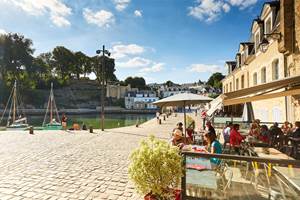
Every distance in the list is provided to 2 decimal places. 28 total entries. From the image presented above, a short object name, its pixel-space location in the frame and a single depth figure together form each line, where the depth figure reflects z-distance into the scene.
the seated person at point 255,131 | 9.60
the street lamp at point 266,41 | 10.23
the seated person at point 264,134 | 8.93
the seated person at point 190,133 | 10.07
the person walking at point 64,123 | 22.85
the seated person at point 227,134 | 8.75
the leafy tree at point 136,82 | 124.79
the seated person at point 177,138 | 8.18
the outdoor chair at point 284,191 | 3.34
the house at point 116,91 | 99.71
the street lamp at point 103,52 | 19.78
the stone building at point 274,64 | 6.16
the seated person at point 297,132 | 7.54
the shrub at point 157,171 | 3.73
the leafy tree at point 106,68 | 93.05
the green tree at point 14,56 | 68.38
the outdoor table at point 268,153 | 6.00
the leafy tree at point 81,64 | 91.69
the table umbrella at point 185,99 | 8.67
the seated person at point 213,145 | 5.43
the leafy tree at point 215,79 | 99.12
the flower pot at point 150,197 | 3.84
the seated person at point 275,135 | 8.60
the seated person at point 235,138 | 7.38
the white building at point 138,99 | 100.12
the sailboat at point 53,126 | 28.62
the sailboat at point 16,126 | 28.89
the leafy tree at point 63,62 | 86.69
